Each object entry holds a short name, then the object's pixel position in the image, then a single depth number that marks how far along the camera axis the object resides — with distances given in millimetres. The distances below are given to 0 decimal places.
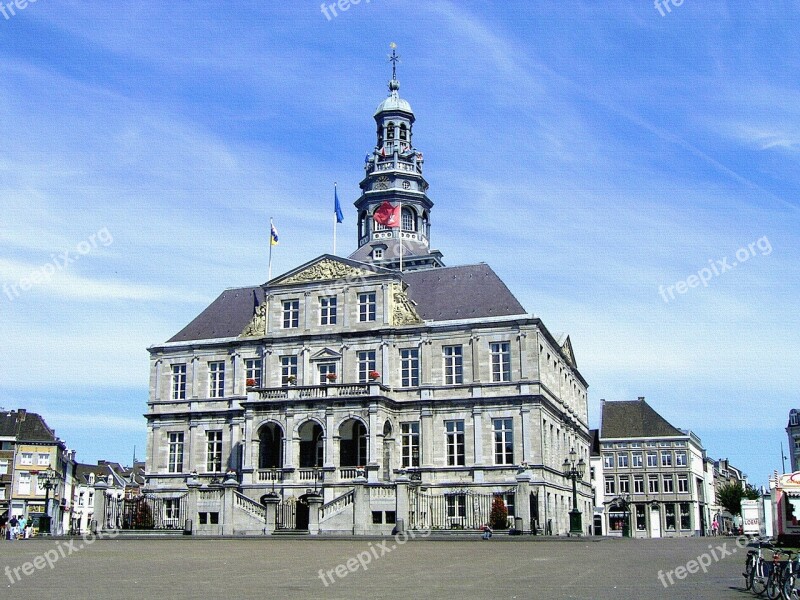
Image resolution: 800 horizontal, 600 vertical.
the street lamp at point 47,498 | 52700
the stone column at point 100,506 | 49034
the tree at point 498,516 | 47438
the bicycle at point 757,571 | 15449
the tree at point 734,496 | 105375
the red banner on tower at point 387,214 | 62966
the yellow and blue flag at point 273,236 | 58156
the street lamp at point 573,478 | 45406
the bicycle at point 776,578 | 14281
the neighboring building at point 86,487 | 107875
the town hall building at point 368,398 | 50875
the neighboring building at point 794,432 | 107688
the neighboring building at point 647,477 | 86875
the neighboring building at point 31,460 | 83312
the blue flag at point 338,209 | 58781
